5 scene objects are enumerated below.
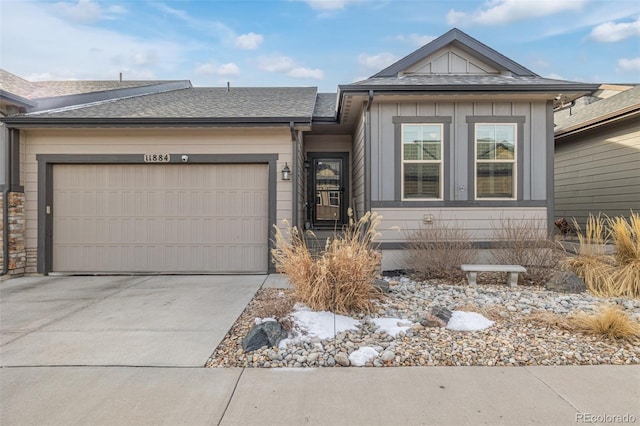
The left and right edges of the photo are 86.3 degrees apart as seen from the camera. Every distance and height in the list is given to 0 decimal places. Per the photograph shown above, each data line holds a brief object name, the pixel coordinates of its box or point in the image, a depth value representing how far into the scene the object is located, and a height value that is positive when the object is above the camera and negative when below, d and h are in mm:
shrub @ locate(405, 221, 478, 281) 5922 -715
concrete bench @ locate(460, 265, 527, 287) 5332 -918
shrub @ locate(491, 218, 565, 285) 5652 -656
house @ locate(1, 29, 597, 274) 6590 +940
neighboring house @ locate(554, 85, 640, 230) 8281 +1395
